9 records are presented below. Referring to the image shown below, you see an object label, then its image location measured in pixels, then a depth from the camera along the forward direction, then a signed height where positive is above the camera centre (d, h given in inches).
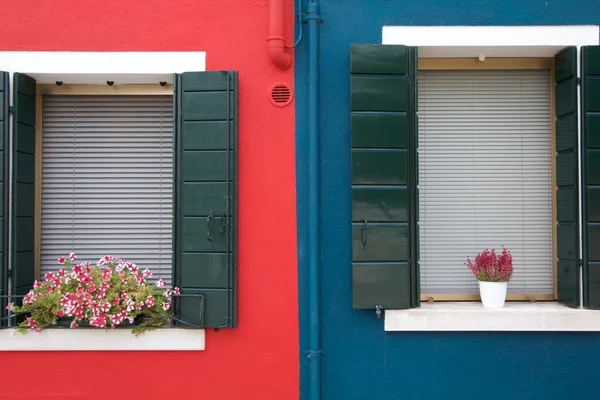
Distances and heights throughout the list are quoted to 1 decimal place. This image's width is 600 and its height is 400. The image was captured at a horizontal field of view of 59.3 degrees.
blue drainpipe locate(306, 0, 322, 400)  146.3 +2.1
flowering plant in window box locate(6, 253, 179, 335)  140.2 -22.5
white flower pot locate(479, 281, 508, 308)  148.4 -22.0
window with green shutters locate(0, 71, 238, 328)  145.9 +5.2
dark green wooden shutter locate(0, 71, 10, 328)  145.3 +8.5
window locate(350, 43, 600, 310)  155.0 +14.0
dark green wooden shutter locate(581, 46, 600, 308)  145.9 +10.9
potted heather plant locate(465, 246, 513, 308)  148.6 -17.1
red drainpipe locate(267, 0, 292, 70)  145.6 +51.2
